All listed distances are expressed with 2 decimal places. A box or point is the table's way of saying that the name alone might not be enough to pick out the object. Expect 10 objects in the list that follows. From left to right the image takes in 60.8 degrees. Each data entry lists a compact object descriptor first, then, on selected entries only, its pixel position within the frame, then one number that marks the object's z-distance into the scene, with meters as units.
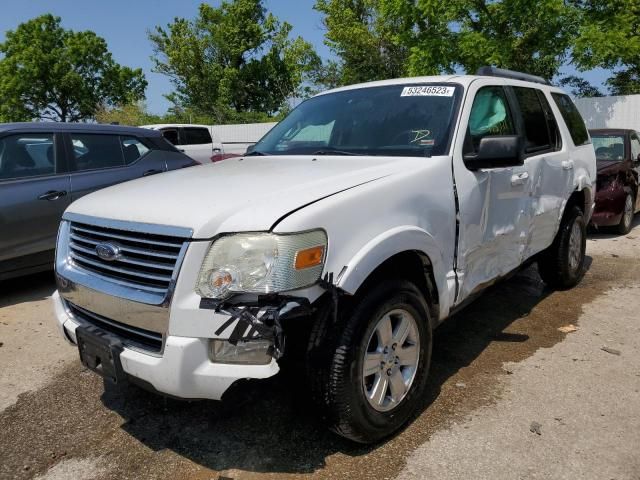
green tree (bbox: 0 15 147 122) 37.94
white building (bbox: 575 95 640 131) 15.71
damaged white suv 2.19
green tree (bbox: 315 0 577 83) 13.90
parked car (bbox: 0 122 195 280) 5.10
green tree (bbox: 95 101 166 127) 36.22
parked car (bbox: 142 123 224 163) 14.70
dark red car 7.46
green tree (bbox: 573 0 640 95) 13.02
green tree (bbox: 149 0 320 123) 36.81
